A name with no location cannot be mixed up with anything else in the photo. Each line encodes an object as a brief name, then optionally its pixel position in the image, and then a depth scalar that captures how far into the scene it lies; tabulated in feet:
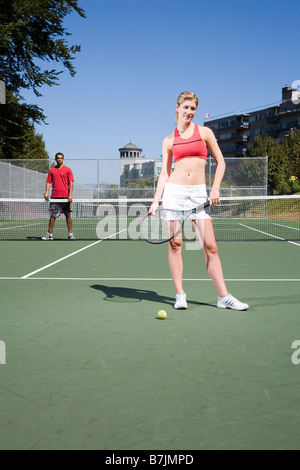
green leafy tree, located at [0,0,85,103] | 70.23
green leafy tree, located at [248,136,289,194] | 163.94
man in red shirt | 39.81
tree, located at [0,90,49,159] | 76.48
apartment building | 290.35
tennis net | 49.96
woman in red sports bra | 15.44
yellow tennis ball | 14.17
